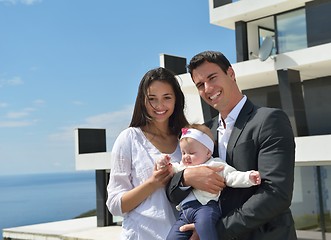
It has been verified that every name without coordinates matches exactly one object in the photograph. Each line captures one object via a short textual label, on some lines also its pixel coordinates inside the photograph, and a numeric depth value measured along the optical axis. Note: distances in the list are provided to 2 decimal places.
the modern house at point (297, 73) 11.00
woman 2.61
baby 2.18
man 2.09
